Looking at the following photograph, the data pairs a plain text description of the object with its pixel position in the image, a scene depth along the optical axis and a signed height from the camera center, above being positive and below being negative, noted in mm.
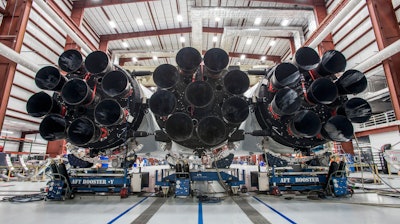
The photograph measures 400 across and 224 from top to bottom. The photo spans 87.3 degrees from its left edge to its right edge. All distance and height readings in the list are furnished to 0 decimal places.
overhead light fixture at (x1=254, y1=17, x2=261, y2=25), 12994 +8841
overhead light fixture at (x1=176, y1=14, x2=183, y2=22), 13245 +9297
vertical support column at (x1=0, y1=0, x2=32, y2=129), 6988 +4592
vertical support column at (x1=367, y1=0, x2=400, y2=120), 7328 +4731
